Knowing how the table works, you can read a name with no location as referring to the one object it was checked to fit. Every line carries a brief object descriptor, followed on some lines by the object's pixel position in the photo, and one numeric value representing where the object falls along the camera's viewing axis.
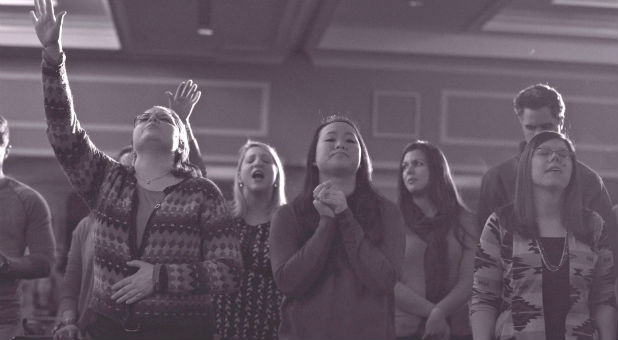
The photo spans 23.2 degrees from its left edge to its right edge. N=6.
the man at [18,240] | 5.23
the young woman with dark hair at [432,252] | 5.37
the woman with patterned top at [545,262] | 4.67
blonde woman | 5.44
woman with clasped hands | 4.59
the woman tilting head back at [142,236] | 4.43
